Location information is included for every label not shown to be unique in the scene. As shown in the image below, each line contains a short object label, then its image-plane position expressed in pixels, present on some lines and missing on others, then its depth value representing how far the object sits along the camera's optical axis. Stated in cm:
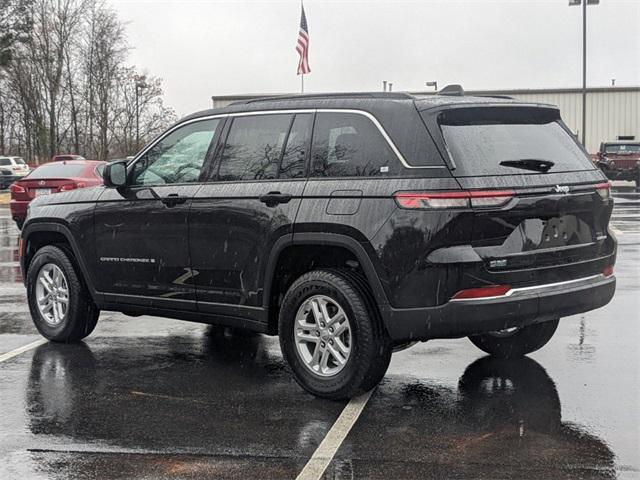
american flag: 2652
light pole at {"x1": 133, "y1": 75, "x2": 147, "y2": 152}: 5881
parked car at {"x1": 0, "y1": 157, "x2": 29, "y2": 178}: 4374
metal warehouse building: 4809
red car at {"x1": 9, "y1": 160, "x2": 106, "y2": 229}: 1573
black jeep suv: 464
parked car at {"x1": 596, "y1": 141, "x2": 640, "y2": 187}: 3208
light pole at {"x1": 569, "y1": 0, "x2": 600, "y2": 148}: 3219
